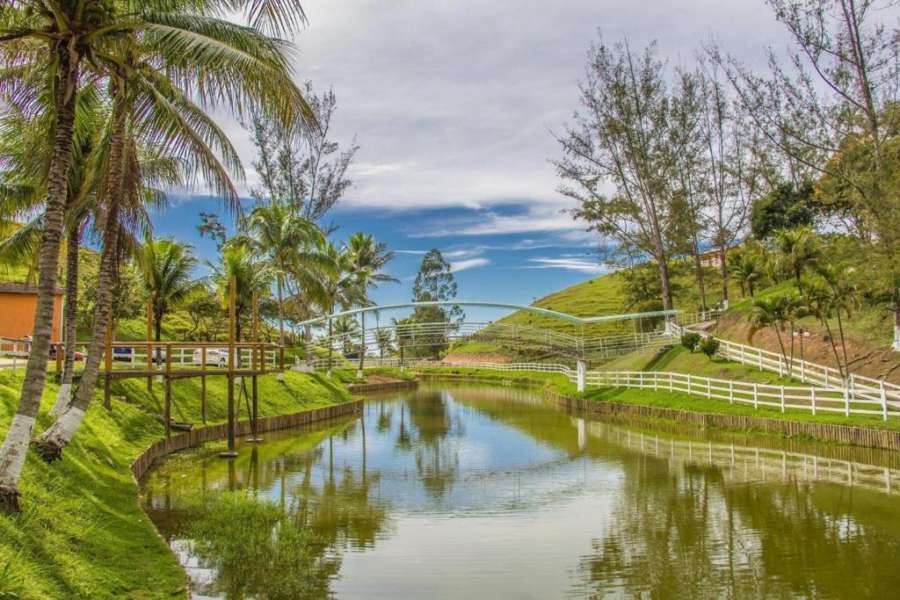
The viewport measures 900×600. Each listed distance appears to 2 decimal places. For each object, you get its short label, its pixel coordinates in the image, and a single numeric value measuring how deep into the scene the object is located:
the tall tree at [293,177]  43.59
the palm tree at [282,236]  36.44
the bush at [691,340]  35.22
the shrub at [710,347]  32.38
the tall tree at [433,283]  93.81
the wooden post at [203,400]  22.45
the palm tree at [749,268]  40.06
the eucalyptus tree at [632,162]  37.75
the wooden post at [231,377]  19.48
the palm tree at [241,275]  33.12
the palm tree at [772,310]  27.28
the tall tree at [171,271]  29.12
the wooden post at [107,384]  18.84
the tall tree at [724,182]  43.53
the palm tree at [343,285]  46.57
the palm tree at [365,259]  54.56
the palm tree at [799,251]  30.58
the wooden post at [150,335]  20.41
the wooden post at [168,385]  19.62
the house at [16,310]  31.94
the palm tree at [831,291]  24.16
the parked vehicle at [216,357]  32.97
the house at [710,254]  57.08
